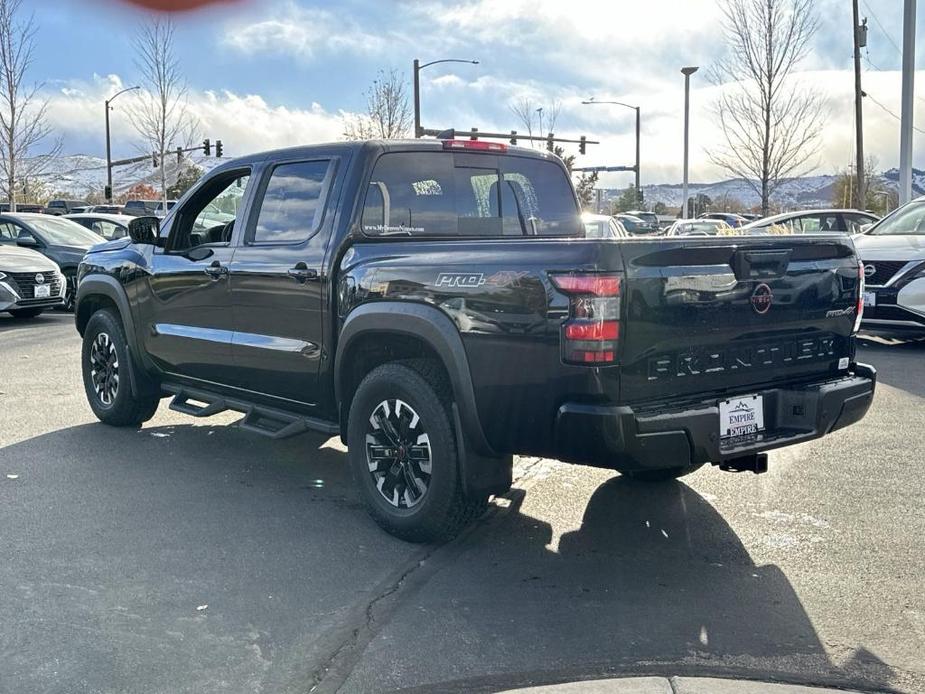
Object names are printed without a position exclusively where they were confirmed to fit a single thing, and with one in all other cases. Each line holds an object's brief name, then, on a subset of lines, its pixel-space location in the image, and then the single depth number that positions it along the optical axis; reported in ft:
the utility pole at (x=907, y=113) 61.11
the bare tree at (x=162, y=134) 116.16
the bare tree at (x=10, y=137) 92.43
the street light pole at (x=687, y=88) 108.78
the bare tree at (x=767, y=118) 80.69
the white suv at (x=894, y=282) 32.12
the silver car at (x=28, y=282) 41.16
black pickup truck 12.03
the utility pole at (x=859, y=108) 83.71
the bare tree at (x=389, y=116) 120.26
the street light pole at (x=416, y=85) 108.88
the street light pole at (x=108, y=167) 163.53
